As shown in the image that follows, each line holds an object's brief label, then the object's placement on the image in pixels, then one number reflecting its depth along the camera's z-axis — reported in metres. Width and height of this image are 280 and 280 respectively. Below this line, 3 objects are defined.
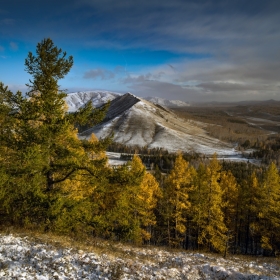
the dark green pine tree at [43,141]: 12.80
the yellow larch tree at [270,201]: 36.59
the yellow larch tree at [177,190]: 32.16
